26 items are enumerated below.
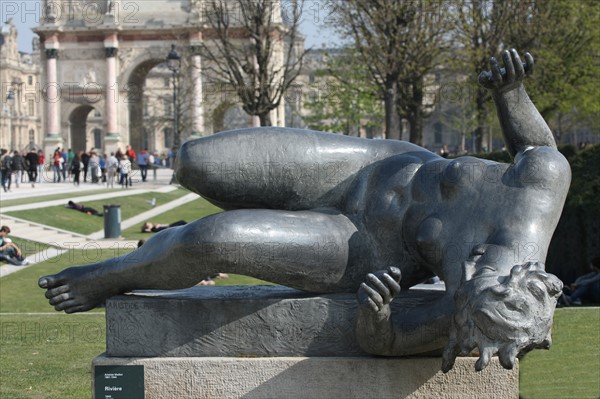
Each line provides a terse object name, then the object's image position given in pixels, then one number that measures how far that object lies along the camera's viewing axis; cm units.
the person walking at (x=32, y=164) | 3706
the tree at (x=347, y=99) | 3556
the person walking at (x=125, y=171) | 3784
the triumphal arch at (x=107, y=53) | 5981
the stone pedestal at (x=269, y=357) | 404
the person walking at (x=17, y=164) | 3406
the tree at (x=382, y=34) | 2909
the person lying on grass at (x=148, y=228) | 2195
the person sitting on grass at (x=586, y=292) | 1248
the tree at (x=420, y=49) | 2933
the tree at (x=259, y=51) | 3344
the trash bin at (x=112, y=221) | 2097
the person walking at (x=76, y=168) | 3906
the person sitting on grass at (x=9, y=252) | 1623
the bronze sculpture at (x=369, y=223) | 374
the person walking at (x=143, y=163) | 4335
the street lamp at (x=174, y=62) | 3681
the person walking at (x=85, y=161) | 4239
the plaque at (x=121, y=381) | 408
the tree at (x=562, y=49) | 3219
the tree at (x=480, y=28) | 3103
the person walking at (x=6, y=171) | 3209
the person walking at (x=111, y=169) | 3747
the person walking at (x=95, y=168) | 4092
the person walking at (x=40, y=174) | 4323
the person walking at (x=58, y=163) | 4128
